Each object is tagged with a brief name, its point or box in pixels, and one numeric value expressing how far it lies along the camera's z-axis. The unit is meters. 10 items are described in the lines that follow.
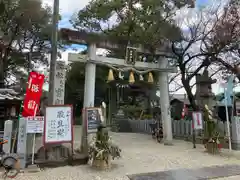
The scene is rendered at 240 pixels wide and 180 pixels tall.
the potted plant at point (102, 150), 5.59
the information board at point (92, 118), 6.78
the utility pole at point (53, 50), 6.51
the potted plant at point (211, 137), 7.70
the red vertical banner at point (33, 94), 5.84
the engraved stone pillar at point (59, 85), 6.74
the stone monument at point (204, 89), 14.02
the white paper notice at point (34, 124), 5.59
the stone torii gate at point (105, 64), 7.77
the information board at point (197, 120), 8.95
